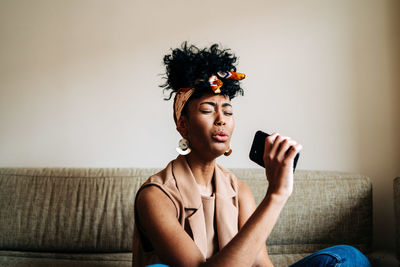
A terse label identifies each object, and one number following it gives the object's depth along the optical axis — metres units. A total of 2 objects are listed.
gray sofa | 1.52
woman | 0.82
